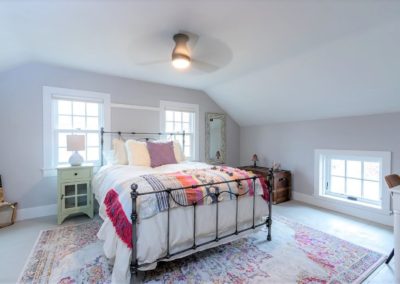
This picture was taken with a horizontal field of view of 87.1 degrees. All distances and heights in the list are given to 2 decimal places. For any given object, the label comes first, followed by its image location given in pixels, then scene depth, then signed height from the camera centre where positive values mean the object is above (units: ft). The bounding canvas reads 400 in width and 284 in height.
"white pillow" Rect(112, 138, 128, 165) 10.49 -0.81
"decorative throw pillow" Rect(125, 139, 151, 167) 10.14 -0.80
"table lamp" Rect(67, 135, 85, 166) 9.77 -0.41
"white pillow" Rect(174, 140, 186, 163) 11.53 -0.83
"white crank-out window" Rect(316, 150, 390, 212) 10.12 -1.97
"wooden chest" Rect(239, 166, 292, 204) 12.71 -2.87
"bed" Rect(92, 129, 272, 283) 5.47 -2.28
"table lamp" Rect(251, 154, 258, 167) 15.39 -1.51
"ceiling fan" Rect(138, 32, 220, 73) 7.24 +3.19
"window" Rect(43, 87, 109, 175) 10.50 +0.93
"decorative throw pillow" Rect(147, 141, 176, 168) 10.43 -0.81
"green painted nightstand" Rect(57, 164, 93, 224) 9.57 -2.54
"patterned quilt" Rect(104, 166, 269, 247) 5.58 -1.69
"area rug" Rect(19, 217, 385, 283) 5.94 -3.93
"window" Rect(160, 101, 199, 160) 14.19 +1.11
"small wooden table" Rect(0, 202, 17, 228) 9.42 -3.49
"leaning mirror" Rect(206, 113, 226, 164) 15.78 +0.02
